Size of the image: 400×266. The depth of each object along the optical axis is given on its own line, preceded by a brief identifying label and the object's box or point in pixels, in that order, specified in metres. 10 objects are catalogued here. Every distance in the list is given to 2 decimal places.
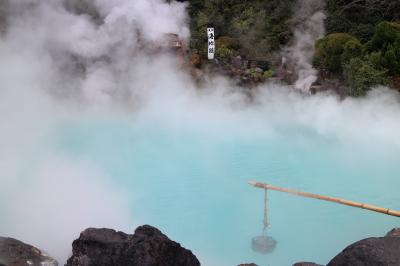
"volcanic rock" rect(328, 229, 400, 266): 4.66
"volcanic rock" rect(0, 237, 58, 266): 5.19
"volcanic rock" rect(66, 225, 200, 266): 5.07
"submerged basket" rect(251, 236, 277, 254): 5.79
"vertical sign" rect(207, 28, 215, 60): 11.40
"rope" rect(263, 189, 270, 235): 6.03
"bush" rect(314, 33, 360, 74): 10.44
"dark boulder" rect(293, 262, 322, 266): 5.12
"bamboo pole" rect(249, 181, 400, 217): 5.02
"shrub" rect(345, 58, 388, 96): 9.50
